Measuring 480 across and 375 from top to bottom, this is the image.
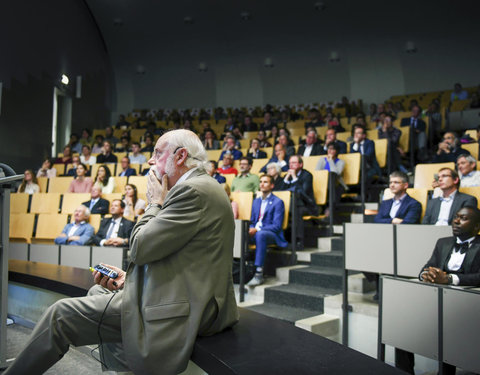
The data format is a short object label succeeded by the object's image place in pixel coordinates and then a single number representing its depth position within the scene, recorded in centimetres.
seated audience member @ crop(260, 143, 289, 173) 494
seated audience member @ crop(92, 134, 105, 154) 734
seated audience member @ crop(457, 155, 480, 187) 353
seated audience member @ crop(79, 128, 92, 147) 809
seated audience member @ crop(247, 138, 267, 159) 580
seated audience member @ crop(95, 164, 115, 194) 530
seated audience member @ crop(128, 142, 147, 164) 626
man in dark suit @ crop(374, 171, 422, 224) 329
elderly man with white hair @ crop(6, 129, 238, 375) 122
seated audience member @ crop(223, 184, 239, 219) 400
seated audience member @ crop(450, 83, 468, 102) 774
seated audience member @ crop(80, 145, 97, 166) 668
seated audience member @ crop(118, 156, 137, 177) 569
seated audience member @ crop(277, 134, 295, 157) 546
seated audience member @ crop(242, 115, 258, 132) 796
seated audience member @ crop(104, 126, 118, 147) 805
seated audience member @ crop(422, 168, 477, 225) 303
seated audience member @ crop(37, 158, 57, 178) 627
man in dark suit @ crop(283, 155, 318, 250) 400
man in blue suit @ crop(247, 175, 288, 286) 359
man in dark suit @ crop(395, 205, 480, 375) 224
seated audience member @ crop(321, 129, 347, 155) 510
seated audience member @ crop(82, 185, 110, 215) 458
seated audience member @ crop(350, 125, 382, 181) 464
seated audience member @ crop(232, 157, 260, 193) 454
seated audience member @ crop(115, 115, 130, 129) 904
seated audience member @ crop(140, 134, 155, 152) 670
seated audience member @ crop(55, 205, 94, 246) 399
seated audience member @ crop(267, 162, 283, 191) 451
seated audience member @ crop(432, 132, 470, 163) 434
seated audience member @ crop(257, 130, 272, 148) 625
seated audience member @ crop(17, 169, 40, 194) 563
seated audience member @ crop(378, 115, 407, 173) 497
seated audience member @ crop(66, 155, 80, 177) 612
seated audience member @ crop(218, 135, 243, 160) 596
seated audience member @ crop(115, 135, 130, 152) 732
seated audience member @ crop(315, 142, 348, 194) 461
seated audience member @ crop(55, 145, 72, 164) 675
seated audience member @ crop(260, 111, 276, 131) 772
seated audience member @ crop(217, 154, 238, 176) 511
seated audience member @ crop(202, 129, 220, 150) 675
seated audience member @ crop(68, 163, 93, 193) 540
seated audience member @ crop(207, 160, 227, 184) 470
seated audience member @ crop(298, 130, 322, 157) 536
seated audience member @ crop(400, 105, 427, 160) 547
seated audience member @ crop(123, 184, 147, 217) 417
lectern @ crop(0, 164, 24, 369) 190
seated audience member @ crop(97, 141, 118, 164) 655
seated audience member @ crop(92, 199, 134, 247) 387
